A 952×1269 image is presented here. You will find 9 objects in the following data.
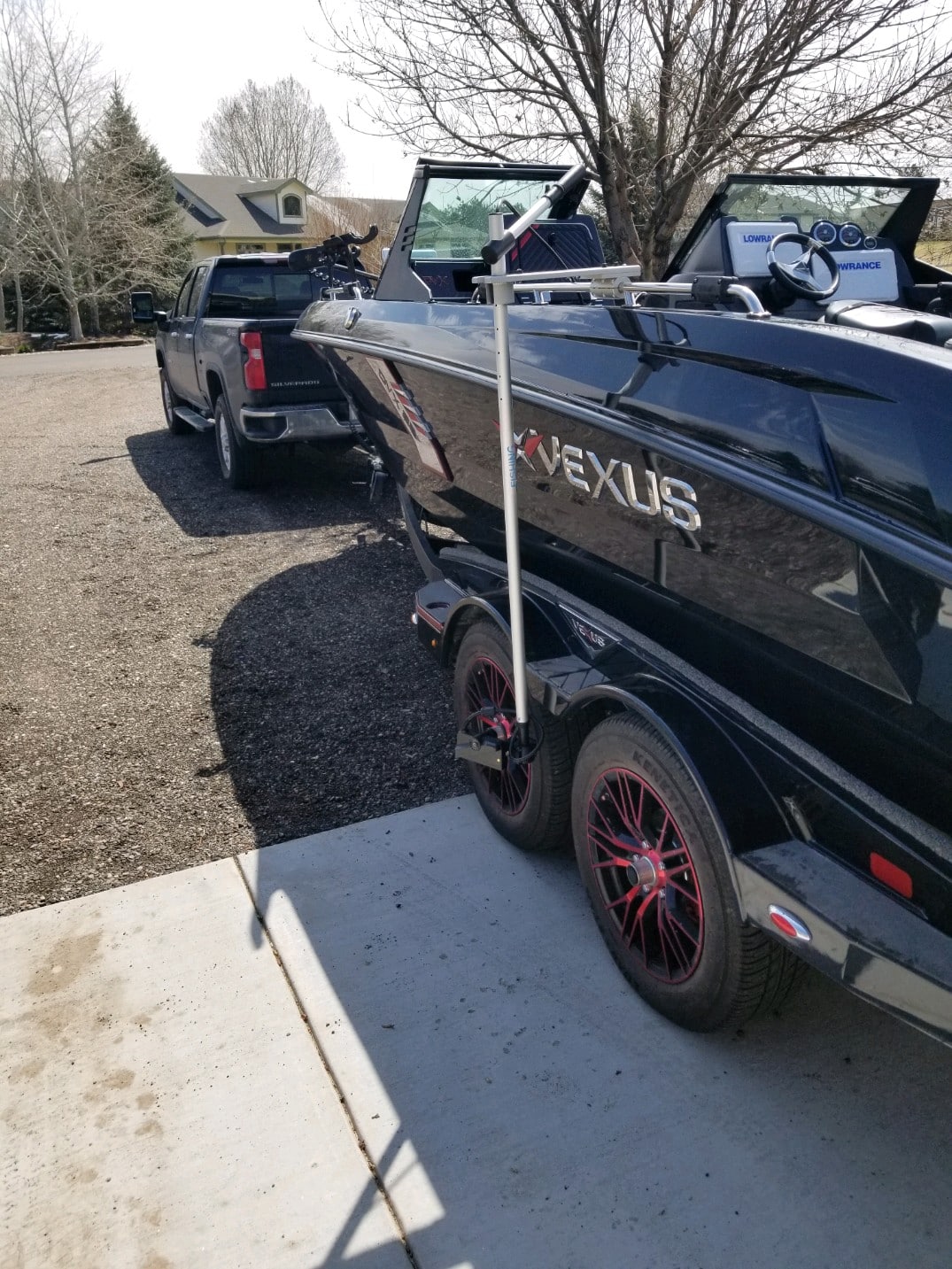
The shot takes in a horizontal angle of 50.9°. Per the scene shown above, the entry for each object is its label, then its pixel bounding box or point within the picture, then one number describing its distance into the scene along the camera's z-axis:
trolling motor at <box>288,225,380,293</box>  6.23
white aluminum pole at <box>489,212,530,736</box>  2.69
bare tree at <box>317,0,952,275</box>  6.92
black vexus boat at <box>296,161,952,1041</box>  1.92
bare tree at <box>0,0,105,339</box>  34.88
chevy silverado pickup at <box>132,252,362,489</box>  7.25
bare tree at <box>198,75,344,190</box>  58.78
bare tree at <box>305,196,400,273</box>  29.64
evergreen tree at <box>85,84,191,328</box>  35.97
